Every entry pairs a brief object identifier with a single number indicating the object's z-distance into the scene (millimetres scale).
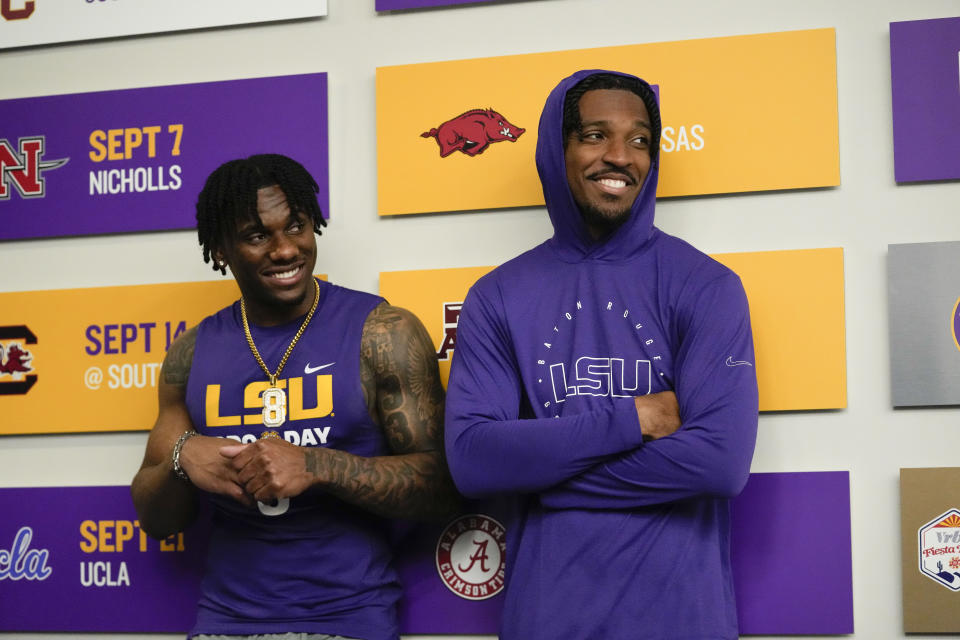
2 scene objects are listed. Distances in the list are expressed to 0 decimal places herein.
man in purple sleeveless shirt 1847
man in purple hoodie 1615
